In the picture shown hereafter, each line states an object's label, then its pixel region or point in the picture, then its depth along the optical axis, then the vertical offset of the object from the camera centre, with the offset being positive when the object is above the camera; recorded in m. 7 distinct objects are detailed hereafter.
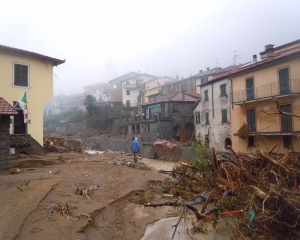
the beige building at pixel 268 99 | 19.70 +2.10
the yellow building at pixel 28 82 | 15.80 +2.99
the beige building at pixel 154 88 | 55.16 +8.25
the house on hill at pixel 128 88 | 60.03 +9.24
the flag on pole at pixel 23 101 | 15.48 +1.61
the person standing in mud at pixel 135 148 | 16.54 -1.48
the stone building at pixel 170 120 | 36.79 +0.72
